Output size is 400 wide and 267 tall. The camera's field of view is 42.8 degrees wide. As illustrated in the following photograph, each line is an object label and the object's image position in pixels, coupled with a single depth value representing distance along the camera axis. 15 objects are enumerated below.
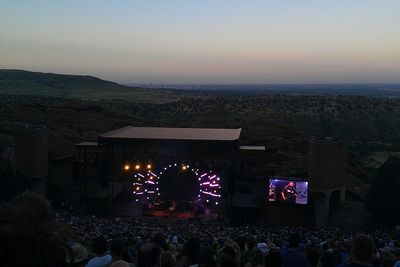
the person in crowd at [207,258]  6.26
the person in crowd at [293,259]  7.07
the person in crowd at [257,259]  6.23
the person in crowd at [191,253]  7.00
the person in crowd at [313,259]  8.14
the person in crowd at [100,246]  7.35
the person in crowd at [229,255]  5.54
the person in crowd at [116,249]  7.03
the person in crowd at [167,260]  6.01
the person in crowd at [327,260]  7.55
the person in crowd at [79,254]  5.61
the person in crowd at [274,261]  6.16
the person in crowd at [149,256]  5.18
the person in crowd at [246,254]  8.48
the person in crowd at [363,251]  5.18
